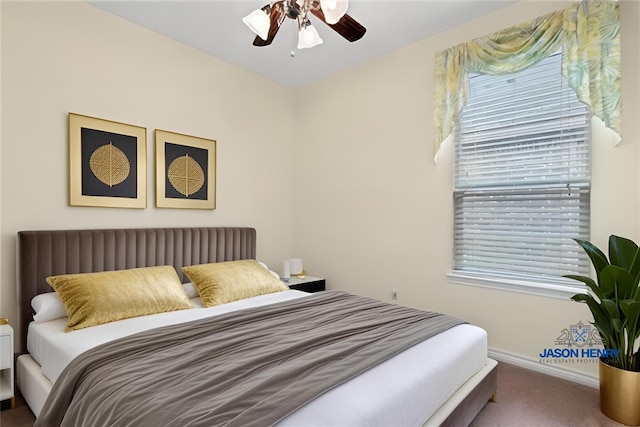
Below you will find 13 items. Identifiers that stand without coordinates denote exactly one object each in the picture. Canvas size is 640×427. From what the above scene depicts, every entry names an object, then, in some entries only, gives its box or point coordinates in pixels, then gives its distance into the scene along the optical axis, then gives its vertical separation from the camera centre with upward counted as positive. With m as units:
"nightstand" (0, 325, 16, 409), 2.07 -0.91
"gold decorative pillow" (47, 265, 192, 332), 2.19 -0.58
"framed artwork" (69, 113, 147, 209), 2.70 +0.40
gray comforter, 1.23 -0.70
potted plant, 1.96 -0.63
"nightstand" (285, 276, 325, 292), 3.79 -0.82
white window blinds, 2.54 +0.25
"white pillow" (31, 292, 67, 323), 2.29 -0.66
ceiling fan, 1.86 +1.22
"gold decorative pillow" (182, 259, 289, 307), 2.80 -0.61
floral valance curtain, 2.32 +1.24
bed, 1.34 -0.73
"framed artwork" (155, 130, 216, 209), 3.22 +0.40
